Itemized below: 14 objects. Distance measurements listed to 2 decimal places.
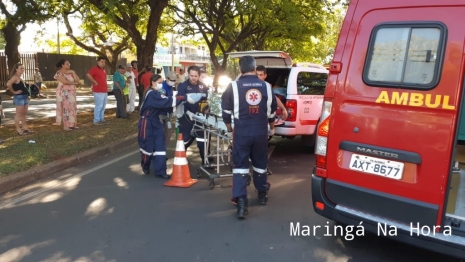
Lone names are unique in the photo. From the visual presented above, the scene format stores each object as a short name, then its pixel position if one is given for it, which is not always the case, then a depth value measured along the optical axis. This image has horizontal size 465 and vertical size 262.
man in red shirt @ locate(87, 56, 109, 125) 9.87
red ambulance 2.79
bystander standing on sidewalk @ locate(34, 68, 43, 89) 22.45
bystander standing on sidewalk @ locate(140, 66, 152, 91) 11.95
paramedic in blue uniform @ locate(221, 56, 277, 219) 4.27
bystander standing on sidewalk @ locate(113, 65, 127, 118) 10.93
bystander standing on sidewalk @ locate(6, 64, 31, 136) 8.02
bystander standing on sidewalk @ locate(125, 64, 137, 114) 12.44
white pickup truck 6.97
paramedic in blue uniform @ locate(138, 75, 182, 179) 5.70
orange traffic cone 5.48
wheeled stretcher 5.52
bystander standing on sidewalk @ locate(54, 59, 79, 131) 8.96
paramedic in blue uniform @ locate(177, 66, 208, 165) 6.20
